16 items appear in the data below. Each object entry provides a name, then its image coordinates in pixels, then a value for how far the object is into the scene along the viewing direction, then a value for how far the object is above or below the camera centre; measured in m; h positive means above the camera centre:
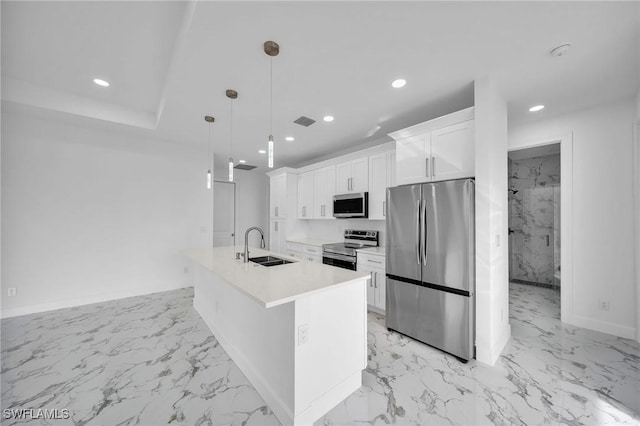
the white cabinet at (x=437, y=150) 2.36 +0.72
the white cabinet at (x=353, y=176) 3.76 +0.65
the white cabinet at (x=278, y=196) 5.15 +0.41
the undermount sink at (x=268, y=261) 2.42 -0.50
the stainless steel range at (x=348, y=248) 3.50 -0.53
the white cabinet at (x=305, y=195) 4.83 +0.39
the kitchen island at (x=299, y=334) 1.49 -0.88
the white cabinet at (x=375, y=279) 3.12 -0.88
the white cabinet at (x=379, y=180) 3.44 +0.52
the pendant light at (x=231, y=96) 2.42 +1.25
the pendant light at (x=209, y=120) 3.08 +1.26
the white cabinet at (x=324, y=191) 4.35 +0.44
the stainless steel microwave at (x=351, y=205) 3.70 +0.15
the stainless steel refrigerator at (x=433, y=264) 2.19 -0.50
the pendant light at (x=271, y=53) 1.75 +1.26
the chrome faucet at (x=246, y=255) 2.35 -0.42
